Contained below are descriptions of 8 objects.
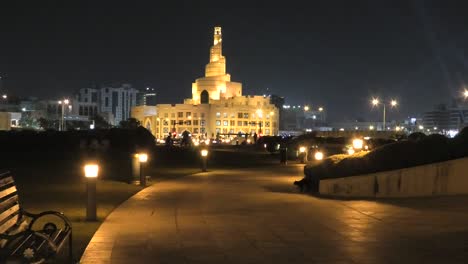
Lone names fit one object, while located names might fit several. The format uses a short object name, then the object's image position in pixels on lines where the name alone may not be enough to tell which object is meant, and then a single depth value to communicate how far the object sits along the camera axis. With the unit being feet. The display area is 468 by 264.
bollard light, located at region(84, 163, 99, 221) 44.68
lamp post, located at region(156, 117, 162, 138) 571.28
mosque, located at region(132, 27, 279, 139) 563.48
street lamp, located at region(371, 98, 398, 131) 244.01
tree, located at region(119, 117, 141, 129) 451.24
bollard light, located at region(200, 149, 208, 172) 105.81
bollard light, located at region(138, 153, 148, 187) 75.47
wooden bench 23.20
